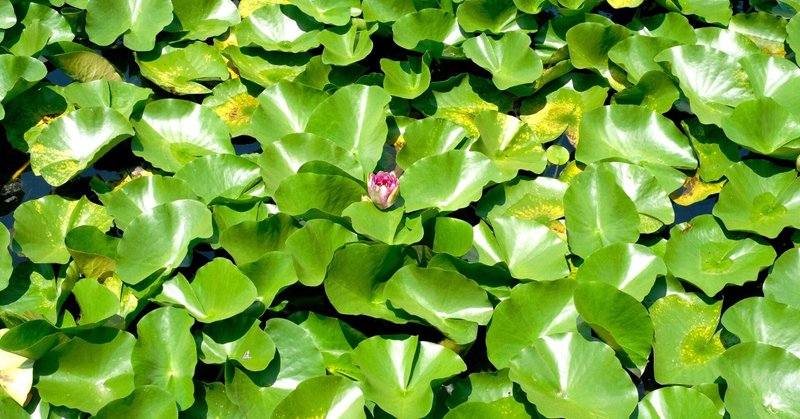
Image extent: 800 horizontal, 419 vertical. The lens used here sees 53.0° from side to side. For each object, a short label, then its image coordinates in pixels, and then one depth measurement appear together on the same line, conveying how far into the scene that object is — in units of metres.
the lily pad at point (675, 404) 1.65
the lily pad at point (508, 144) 2.23
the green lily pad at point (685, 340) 1.79
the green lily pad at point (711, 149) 2.28
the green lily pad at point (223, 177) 2.10
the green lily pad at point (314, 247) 1.85
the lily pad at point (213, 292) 1.78
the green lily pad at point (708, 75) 2.38
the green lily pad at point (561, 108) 2.44
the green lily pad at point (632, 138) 2.27
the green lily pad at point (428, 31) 2.54
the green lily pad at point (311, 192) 1.98
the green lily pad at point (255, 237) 1.91
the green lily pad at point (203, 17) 2.67
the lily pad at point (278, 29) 2.61
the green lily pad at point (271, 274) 1.84
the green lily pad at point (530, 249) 1.91
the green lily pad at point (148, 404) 1.60
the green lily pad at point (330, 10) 2.61
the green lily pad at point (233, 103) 2.43
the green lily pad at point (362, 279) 1.81
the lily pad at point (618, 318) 1.75
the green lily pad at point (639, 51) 2.48
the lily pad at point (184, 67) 2.52
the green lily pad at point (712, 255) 1.94
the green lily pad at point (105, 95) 2.37
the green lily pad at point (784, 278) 1.91
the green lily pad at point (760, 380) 1.66
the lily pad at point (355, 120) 2.22
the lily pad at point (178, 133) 2.27
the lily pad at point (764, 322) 1.79
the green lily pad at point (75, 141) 2.19
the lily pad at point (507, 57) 2.45
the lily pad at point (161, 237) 1.90
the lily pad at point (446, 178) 2.06
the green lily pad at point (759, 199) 2.05
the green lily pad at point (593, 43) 2.52
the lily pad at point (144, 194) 2.04
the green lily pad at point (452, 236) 1.95
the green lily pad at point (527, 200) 2.15
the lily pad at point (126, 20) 2.56
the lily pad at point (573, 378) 1.61
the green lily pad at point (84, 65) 2.50
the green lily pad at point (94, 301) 1.83
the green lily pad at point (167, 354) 1.68
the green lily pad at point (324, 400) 1.59
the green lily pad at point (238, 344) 1.71
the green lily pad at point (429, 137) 2.21
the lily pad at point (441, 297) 1.78
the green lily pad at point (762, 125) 2.21
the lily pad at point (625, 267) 1.88
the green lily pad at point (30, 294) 1.91
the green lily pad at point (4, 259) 1.93
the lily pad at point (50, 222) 1.99
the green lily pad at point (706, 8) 2.70
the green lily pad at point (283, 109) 2.29
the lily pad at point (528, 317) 1.78
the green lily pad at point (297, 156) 2.10
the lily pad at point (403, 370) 1.64
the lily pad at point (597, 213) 2.00
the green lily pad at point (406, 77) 2.43
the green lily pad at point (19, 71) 2.37
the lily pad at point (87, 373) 1.70
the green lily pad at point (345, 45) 2.50
